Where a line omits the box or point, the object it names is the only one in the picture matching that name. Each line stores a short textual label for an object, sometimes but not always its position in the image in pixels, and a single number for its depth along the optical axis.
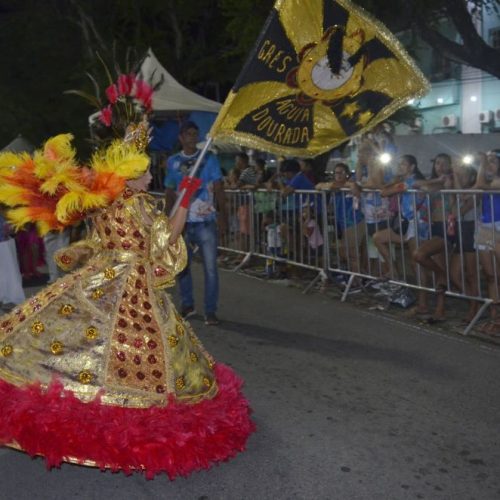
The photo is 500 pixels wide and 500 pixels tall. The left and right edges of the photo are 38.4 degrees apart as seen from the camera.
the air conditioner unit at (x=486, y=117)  28.73
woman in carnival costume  3.36
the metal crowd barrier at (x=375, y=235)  6.77
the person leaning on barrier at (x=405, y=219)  7.24
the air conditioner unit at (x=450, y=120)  30.81
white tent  12.89
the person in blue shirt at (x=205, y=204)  6.74
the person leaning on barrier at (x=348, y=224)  8.22
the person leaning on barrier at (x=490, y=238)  6.48
